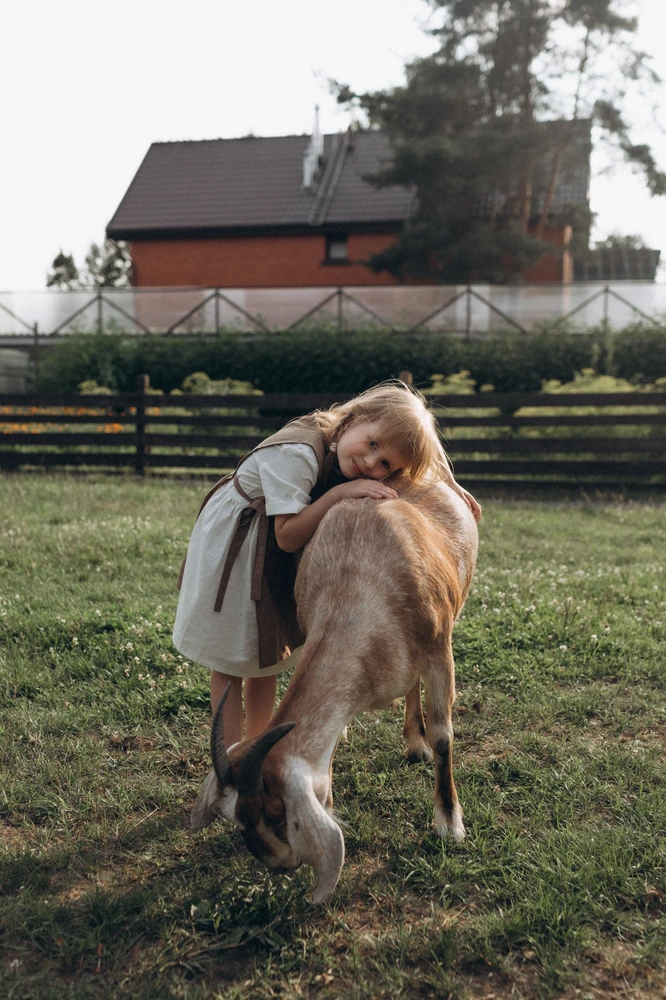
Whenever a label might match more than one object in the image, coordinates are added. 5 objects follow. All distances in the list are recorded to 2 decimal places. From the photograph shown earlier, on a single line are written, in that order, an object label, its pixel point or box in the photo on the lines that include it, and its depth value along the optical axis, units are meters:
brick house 27.42
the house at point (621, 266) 32.22
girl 3.31
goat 2.41
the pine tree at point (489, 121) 22.05
